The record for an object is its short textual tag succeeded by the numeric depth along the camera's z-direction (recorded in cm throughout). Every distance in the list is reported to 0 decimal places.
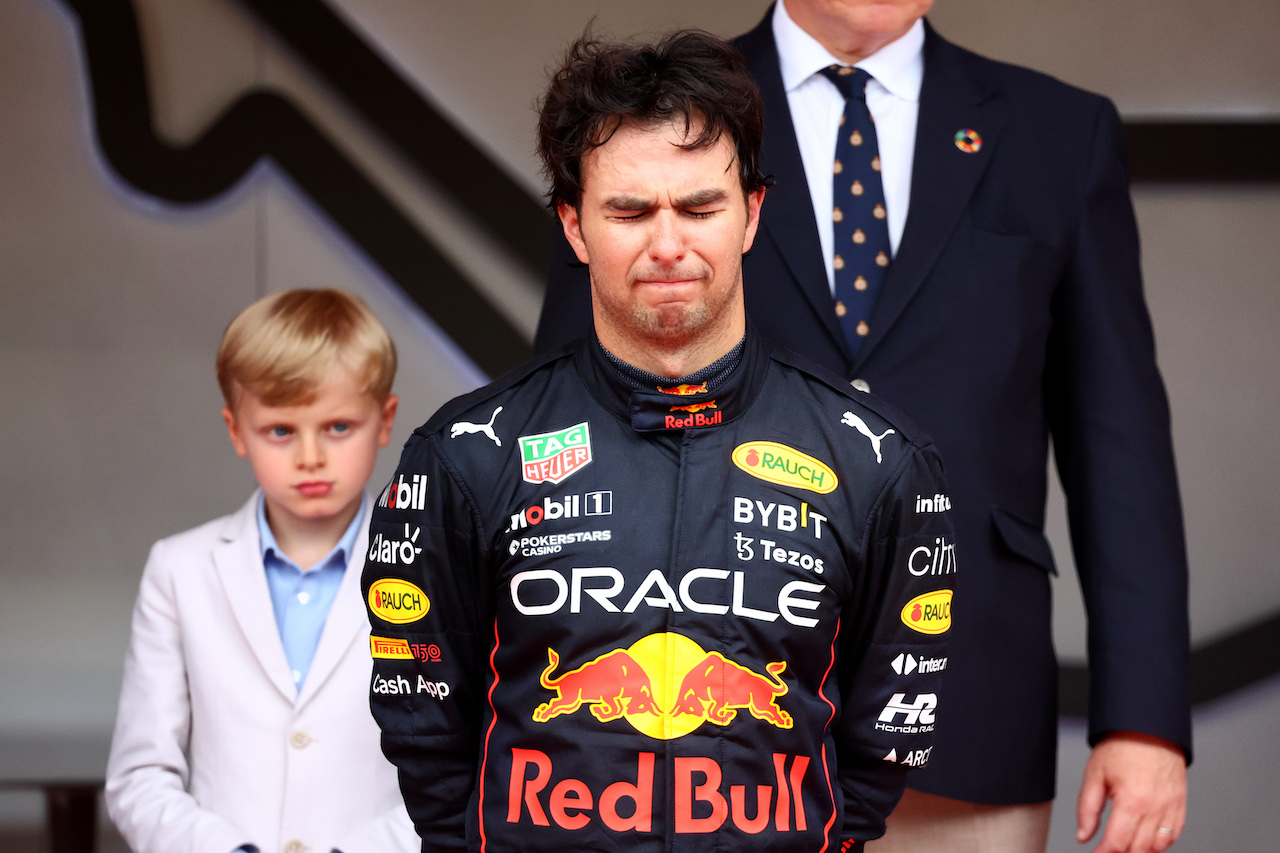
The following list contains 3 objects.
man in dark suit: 1085
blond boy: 1100
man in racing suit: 1057
